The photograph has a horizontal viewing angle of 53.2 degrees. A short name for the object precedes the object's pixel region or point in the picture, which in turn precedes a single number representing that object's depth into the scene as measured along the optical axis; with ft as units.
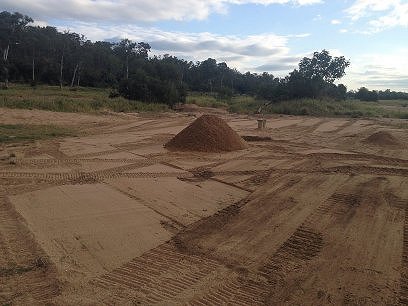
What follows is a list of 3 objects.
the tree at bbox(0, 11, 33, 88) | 146.87
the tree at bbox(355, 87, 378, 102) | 223.65
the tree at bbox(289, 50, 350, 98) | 163.63
